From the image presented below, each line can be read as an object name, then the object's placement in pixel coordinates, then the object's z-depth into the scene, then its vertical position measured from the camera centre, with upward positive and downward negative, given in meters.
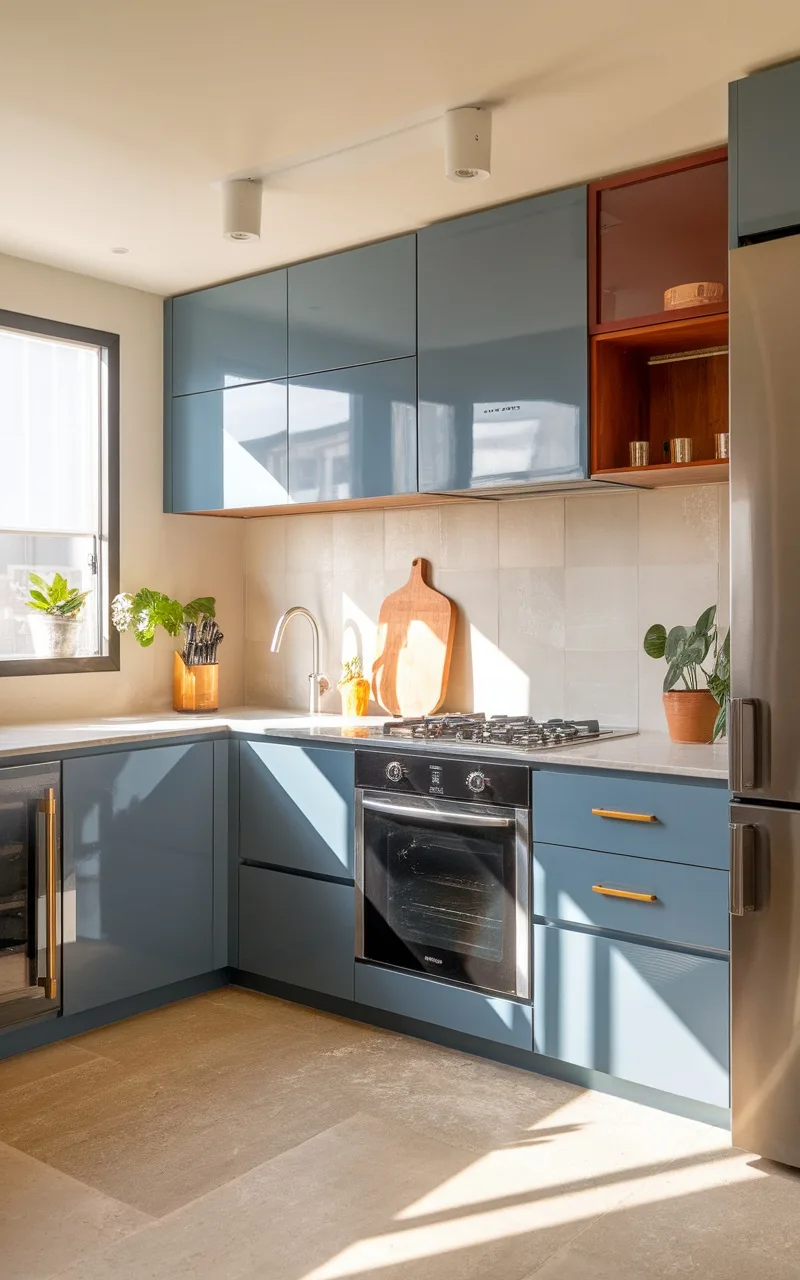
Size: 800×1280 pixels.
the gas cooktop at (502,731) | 3.01 -0.33
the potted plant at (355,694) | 3.93 -0.27
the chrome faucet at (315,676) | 4.07 -0.21
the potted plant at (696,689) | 2.96 -0.19
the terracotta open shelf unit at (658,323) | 2.81 +0.78
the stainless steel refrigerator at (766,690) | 2.37 -0.16
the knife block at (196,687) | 4.09 -0.25
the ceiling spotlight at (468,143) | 2.54 +1.12
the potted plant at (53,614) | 3.77 +0.02
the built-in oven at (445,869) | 2.93 -0.71
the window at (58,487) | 3.73 +0.47
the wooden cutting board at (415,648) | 3.78 -0.10
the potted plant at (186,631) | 3.92 -0.04
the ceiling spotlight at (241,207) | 2.99 +1.13
